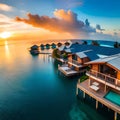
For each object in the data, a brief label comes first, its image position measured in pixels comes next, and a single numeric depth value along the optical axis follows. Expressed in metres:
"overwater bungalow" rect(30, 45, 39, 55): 85.58
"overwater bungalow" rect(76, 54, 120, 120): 17.42
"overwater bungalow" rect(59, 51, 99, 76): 36.43
